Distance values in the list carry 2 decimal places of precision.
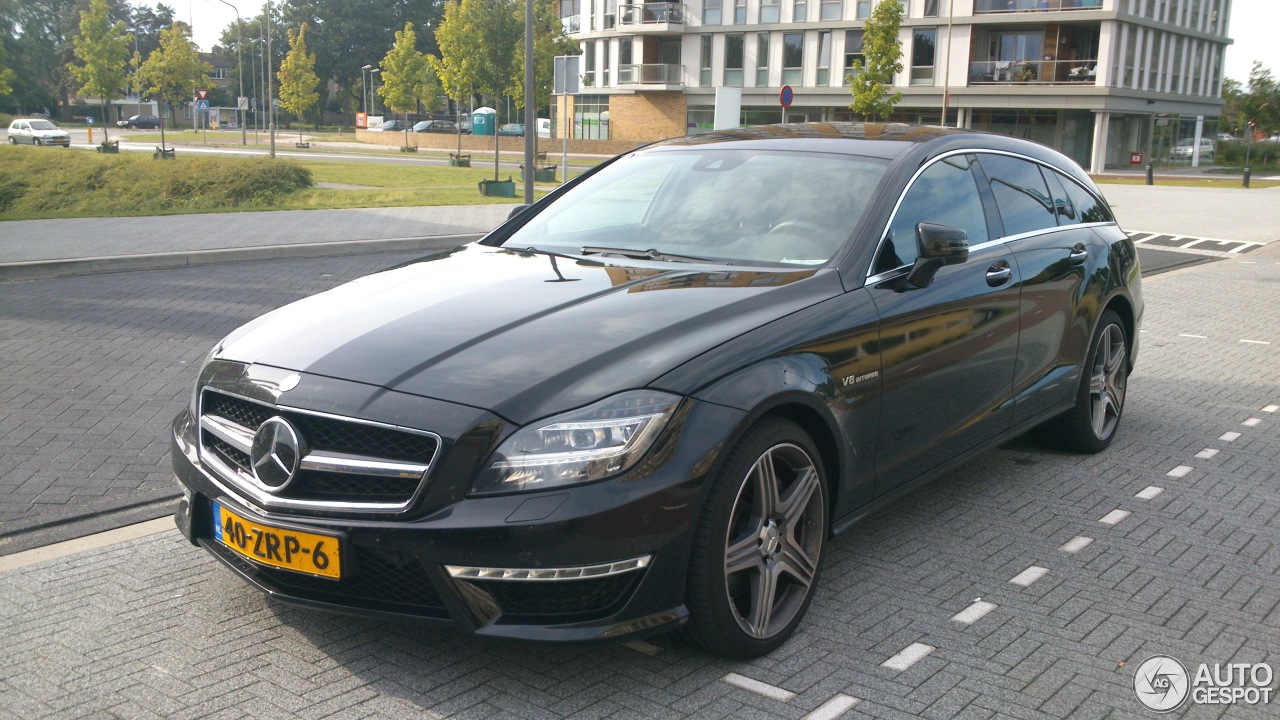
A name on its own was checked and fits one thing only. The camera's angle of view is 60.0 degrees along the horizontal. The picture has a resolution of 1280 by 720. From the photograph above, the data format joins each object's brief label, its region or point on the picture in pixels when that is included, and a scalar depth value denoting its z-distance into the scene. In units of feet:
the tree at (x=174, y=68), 189.06
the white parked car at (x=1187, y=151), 195.83
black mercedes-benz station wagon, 9.80
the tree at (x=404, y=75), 201.98
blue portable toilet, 215.72
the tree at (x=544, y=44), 147.74
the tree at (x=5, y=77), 117.60
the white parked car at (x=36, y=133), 160.76
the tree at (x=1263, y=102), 206.80
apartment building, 169.89
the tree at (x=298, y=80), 214.48
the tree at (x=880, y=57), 156.15
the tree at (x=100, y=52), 179.42
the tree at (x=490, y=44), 122.93
